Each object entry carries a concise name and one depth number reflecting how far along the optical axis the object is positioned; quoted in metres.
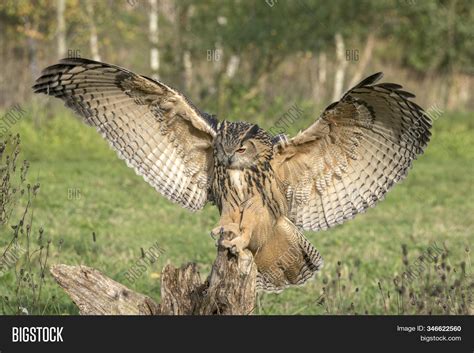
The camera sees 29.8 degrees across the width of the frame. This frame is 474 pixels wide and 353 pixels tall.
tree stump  5.82
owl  5.70
